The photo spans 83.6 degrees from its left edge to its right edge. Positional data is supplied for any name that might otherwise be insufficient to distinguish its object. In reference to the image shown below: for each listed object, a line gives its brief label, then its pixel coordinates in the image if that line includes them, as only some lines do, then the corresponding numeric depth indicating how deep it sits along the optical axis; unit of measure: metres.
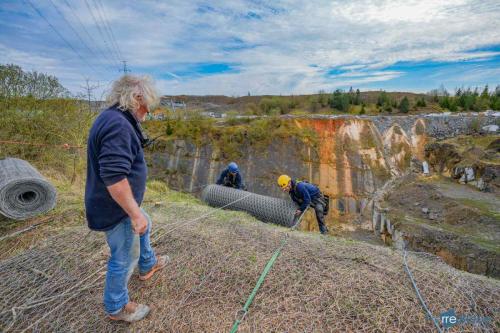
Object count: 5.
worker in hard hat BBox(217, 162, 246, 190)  8.16
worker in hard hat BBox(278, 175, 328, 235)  6.30
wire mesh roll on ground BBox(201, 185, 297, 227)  6.27
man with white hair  1.85
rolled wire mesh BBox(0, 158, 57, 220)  4.16
